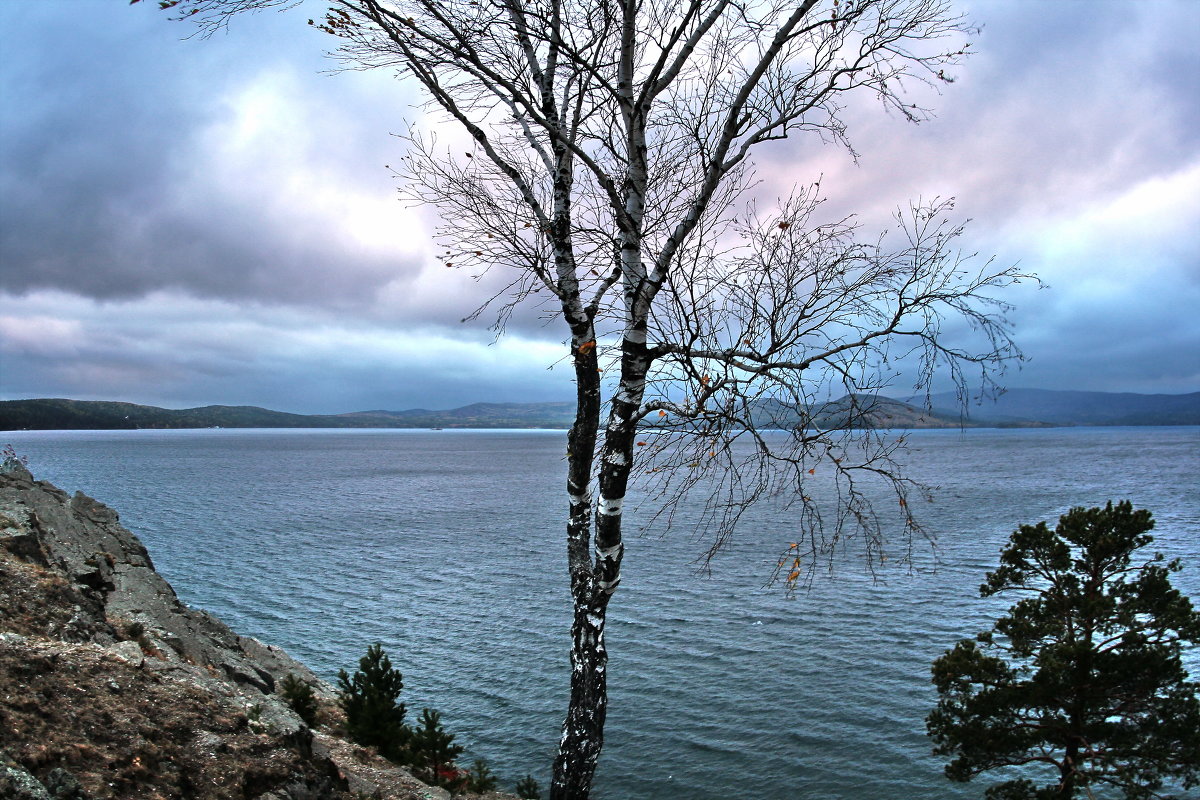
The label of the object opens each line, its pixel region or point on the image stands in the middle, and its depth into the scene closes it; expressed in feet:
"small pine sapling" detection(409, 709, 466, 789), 45.83
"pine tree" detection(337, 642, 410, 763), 47.93
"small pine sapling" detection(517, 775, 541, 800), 44.67
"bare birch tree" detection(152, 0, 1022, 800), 22.66
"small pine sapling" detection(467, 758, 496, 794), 46.21
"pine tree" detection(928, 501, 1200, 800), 47.03
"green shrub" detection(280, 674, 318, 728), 47.34
